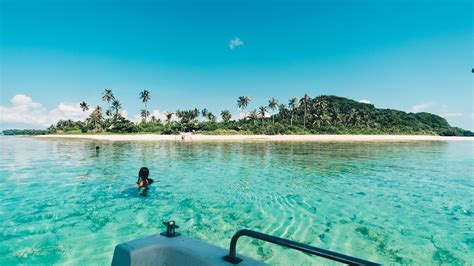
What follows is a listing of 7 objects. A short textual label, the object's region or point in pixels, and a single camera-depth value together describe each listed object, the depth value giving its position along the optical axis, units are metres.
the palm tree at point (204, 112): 154.00
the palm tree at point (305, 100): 128.44
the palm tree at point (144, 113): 134.62
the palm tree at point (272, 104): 132.88
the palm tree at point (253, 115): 132.40
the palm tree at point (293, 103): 130.12
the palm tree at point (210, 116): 149.40
